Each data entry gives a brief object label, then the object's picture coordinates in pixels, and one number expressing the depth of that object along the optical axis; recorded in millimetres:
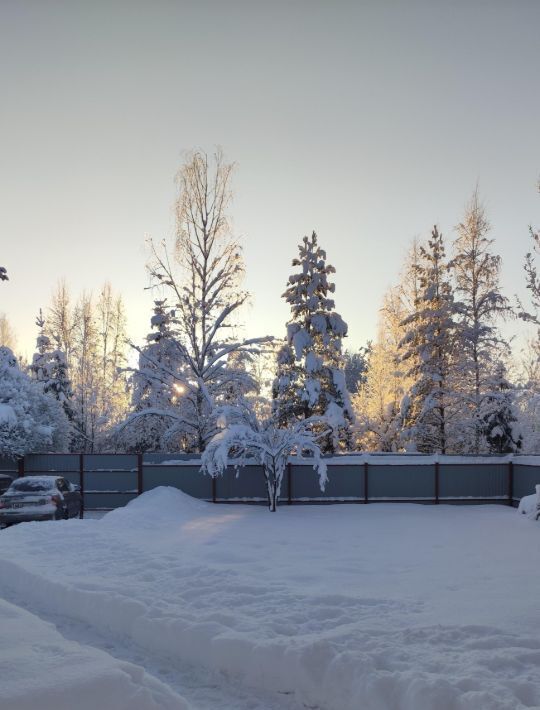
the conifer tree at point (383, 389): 36969
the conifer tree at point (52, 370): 42750
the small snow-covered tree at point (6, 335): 61000
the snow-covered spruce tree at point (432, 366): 30703
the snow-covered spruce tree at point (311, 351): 29406
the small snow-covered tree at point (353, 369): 84375
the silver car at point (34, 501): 17266
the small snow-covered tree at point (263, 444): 19344
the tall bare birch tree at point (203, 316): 26016
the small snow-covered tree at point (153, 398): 36462
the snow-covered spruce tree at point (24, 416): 24644
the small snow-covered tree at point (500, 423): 29344
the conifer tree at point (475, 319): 30781
